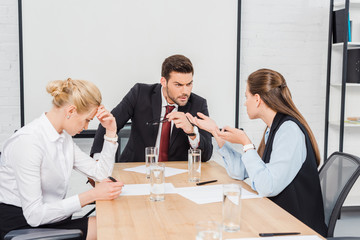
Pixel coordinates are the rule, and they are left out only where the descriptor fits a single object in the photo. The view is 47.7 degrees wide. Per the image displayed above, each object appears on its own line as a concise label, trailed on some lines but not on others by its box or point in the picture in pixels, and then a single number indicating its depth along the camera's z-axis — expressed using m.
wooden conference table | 1.29
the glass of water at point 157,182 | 1.64
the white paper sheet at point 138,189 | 1.76
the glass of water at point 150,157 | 2.04
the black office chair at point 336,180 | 1.74
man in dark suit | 2.63
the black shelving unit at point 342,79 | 3.58
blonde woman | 1.60
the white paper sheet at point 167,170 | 2.14
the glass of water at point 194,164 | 1.97
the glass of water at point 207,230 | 1.07
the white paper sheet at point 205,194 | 1.65
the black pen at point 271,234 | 1.26
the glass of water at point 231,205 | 1.34
